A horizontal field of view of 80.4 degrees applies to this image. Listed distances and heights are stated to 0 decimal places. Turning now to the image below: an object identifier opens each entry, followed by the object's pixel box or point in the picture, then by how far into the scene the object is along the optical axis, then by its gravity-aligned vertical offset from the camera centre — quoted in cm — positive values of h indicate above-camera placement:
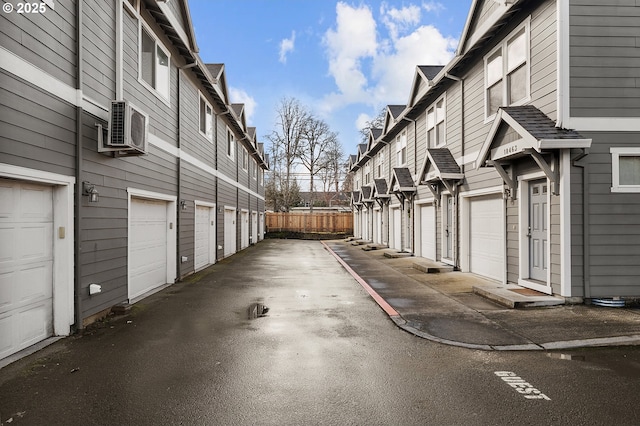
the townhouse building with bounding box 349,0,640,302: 666 +137
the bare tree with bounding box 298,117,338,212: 4128 +817
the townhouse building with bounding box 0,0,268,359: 455 +90
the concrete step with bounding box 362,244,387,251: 1967 -156
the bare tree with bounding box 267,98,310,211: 4044 +820
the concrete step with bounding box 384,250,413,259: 1520 -153
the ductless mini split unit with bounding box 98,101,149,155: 599 +139
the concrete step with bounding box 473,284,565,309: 659 -146
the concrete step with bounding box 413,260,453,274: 1094 -148
